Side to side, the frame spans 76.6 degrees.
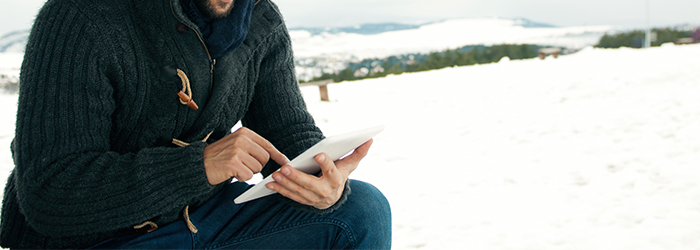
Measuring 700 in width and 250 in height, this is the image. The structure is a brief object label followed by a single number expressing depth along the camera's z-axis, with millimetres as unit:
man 735
